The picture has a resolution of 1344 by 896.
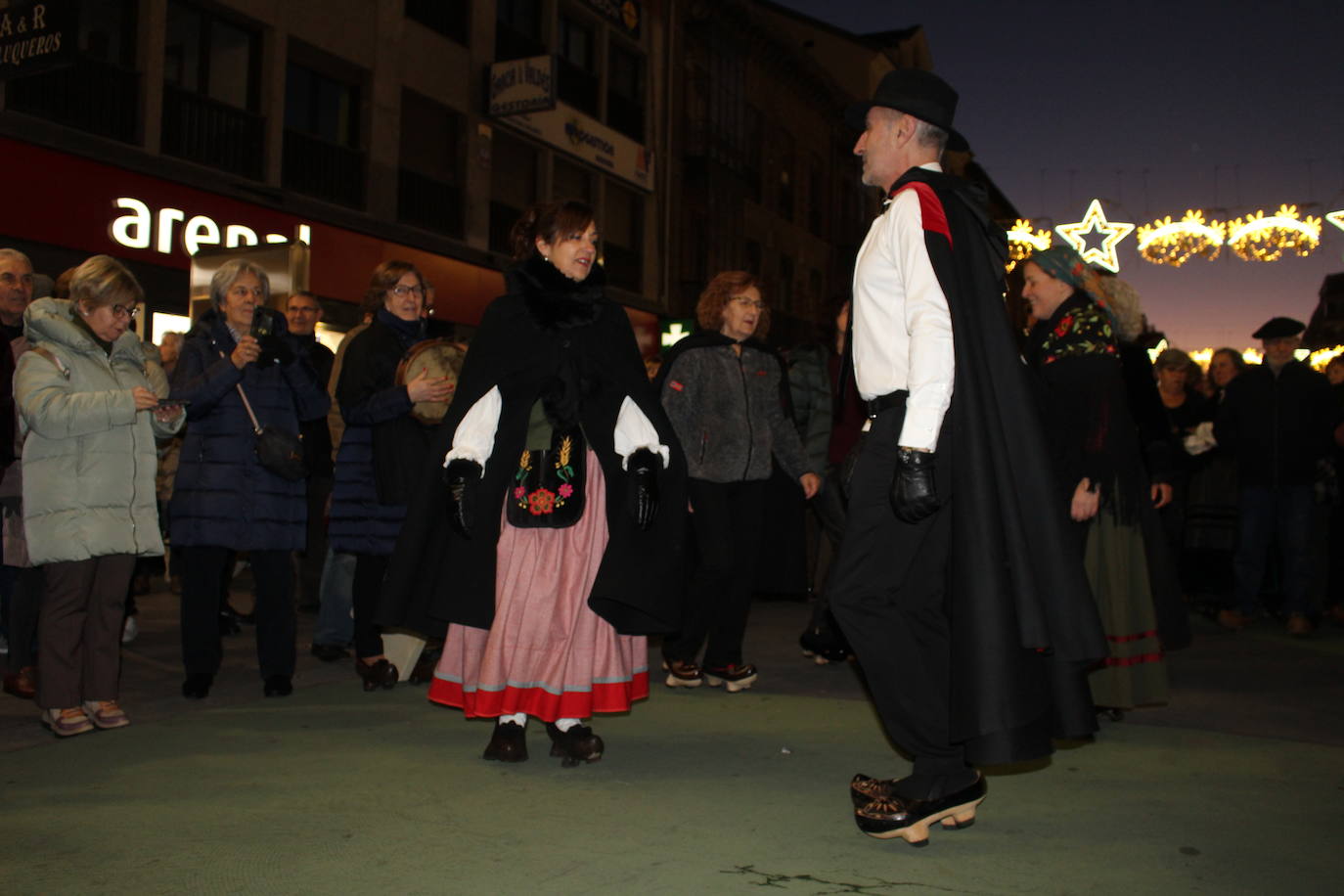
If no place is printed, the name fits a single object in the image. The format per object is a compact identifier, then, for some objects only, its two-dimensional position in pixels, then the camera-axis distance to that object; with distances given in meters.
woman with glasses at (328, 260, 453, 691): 6.58
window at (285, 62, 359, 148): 18.83
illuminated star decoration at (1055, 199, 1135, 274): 18.90
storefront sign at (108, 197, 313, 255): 15.20
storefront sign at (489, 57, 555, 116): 21.73
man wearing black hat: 3.51
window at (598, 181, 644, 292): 27.80
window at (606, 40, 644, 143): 27.61
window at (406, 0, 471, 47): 20.89
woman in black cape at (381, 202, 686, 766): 4.76
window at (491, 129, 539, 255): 23.55
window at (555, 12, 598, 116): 25.56
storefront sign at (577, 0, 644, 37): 26.70
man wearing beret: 9.57
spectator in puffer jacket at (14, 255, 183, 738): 5.16
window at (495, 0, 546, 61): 23.22
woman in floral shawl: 5.58
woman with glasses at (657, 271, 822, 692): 6.62
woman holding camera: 5.96
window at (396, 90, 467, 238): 21.06
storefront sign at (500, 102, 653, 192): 24.08
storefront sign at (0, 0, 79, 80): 9.84
